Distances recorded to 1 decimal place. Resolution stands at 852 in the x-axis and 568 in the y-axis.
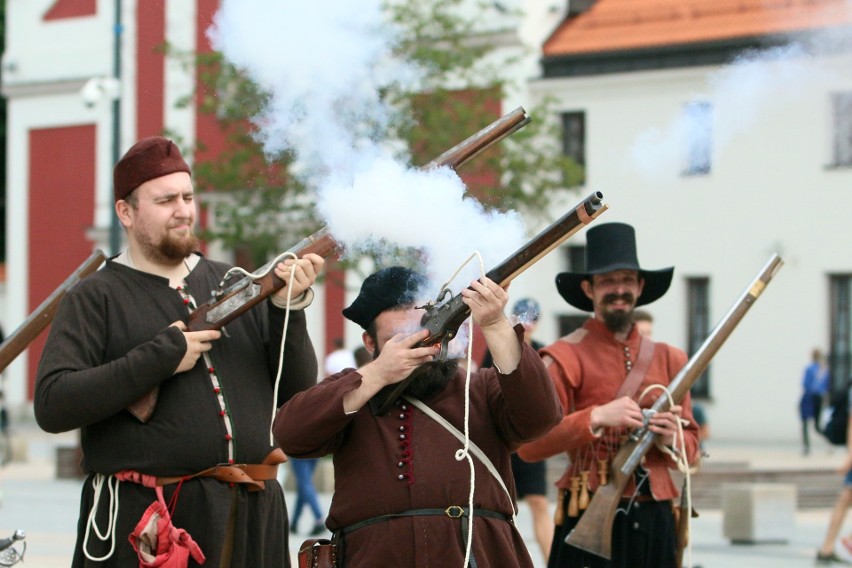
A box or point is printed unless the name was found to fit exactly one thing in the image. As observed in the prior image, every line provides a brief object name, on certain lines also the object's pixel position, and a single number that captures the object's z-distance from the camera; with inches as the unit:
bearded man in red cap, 297.2
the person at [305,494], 762.1
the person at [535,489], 602.2
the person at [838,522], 658.3
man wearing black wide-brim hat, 380.1
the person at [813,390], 1455.0
